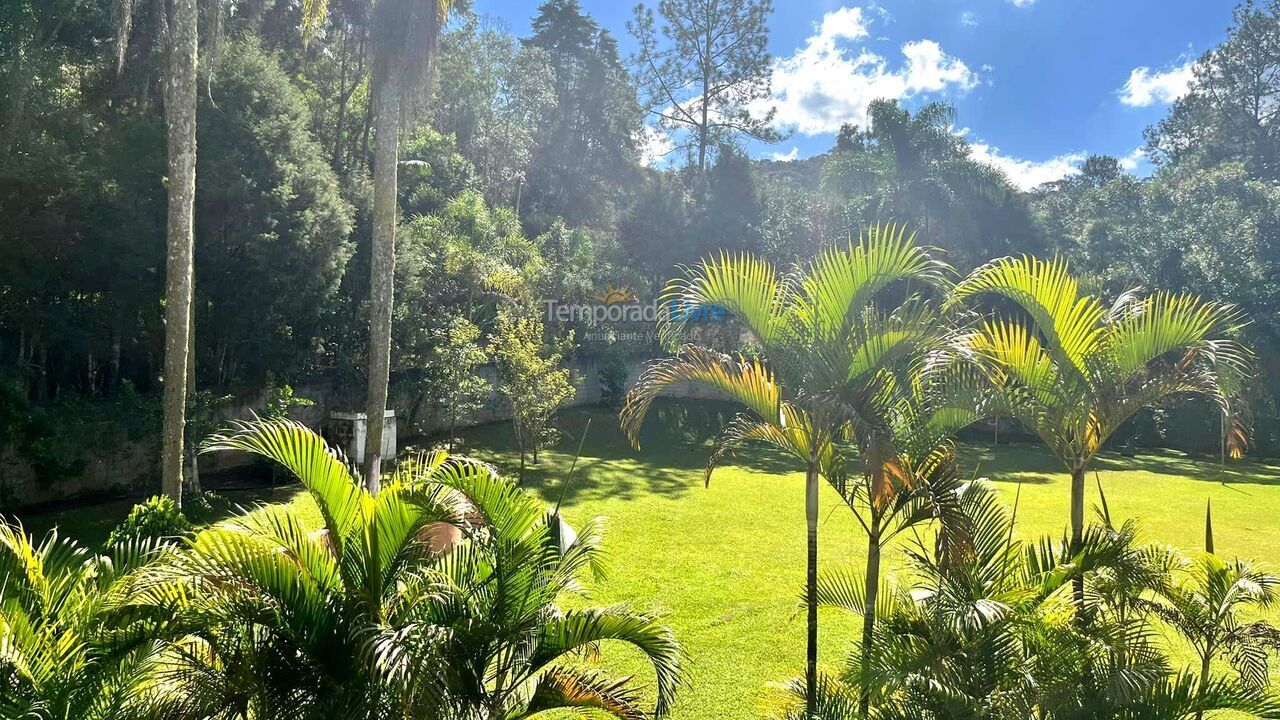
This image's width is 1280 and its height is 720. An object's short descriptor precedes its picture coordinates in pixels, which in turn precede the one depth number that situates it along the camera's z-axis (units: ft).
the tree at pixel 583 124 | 92.89
